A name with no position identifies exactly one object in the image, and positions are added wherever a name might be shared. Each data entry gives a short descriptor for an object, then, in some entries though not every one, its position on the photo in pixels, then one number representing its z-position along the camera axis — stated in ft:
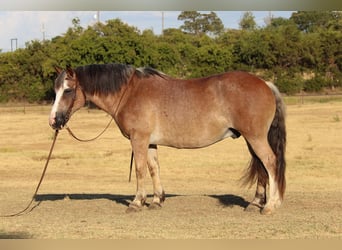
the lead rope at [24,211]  29.27
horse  27.86
